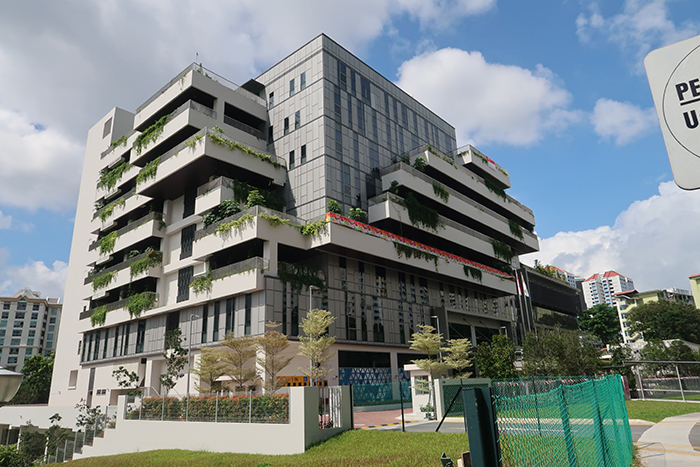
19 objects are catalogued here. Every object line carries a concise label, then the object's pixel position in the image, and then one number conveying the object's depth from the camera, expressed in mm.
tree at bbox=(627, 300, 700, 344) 86250
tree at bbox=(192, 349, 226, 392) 33531
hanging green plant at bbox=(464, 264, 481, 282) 52638
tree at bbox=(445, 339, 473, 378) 38391
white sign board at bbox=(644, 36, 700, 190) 2705
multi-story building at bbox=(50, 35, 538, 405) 39156
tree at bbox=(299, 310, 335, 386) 33531
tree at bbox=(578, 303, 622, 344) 96688
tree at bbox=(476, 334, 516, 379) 35625
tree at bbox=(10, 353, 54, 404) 79188
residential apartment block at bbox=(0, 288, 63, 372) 122000
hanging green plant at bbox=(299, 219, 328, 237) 38531
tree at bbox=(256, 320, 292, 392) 32125
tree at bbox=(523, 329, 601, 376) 34656
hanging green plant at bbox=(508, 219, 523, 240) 66188
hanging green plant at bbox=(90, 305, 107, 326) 51344
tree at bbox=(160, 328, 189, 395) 37875
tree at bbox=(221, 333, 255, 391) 32969
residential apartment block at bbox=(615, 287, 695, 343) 128750
